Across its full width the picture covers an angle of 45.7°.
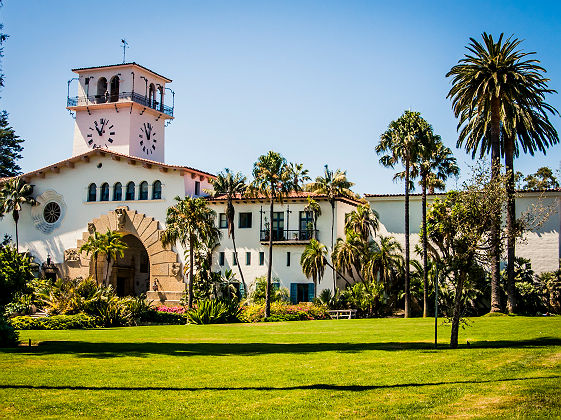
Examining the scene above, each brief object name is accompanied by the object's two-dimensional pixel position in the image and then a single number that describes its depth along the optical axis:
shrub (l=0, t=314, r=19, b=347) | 24.25
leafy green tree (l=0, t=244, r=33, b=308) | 24.84
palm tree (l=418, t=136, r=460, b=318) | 44.66
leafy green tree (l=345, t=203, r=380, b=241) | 48.72
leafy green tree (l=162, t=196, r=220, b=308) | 47.44
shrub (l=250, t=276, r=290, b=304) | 49.88
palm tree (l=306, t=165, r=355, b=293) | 50.81
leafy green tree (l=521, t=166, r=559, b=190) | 67.29
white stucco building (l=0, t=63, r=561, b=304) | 51.03
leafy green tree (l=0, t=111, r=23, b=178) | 75.44
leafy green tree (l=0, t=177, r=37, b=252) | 57.77
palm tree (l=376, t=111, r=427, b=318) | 44.34
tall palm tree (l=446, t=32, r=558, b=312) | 41.19
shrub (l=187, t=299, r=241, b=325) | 43.69
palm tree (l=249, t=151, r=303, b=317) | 46.09
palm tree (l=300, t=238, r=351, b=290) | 48.38
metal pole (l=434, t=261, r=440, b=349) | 20.34
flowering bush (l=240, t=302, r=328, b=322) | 45.51
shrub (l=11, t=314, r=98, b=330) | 40.38
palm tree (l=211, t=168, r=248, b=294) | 51.25
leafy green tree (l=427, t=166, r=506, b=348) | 20.67
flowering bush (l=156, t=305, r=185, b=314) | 48.16
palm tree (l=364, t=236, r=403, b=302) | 47.19
